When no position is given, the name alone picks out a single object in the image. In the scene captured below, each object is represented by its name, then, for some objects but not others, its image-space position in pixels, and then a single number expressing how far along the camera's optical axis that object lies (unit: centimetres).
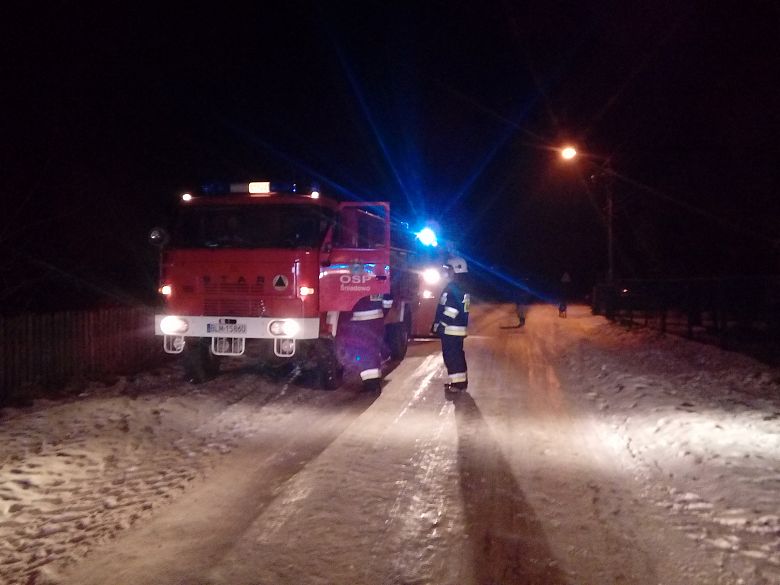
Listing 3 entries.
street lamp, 2386
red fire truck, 1016
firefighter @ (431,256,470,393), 1073
